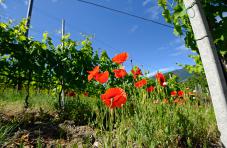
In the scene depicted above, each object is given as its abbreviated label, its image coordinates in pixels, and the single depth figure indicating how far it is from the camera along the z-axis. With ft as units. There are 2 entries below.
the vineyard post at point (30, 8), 21.37
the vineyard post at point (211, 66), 3.69
